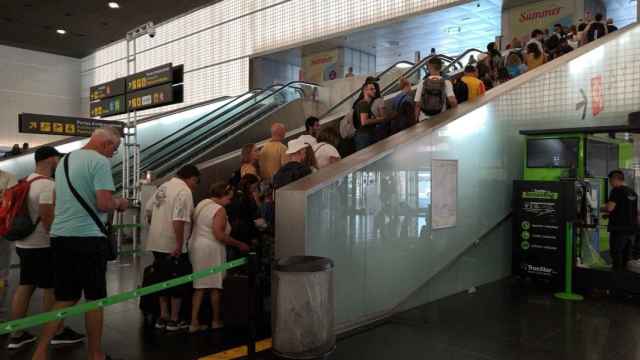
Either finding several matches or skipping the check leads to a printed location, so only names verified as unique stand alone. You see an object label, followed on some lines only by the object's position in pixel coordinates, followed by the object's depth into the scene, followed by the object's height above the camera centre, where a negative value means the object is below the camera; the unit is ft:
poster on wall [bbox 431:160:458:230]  17.29 -0.48
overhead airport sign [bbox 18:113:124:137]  30.94 +3.36
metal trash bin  11.79 -3.16
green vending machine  19.45 -0.56
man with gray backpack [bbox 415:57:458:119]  19.70 +3.58
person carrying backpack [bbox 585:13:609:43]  27.99 +8.65
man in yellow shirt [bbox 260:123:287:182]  20.52 +1.00
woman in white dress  14.71 -2.00
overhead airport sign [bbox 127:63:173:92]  25.30 +5.36
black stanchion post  11.44 -2.86
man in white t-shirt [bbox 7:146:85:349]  13.88 -2.49
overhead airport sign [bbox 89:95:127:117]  28.30 +4.23
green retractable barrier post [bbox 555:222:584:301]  19.53 -3.35
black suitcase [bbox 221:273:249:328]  14.82 -3.73
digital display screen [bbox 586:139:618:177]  24.05 +1.23
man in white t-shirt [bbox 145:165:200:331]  14.79 -1.67
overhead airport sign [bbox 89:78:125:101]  28.32 +5.25
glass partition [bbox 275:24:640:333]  13.98 -0.43
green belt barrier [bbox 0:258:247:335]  8.41 -2.49
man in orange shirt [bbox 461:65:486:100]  21.83 +4.25
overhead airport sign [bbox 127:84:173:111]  25.32 +4.30
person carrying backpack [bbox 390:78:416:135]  19.70 +2.54
